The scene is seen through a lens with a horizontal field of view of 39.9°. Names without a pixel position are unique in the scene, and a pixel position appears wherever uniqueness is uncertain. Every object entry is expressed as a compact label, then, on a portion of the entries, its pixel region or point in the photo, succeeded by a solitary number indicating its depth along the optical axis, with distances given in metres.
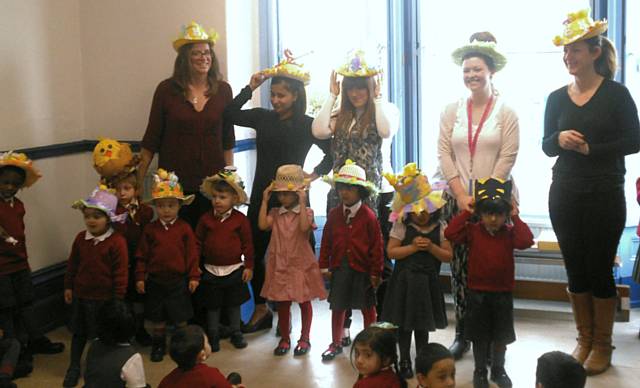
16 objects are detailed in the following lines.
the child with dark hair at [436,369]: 3.03
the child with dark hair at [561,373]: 2.66
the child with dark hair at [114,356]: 3.31
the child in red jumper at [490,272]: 3.94
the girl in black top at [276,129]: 4.75
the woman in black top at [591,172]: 4.03
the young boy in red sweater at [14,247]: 4.26
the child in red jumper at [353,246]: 4.32
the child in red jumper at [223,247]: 4.60
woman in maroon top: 4.74
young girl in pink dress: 4.55
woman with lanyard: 4.21
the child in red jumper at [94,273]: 4.27
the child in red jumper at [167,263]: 4.50
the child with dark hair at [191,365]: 3.09
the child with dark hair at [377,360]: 3.18
